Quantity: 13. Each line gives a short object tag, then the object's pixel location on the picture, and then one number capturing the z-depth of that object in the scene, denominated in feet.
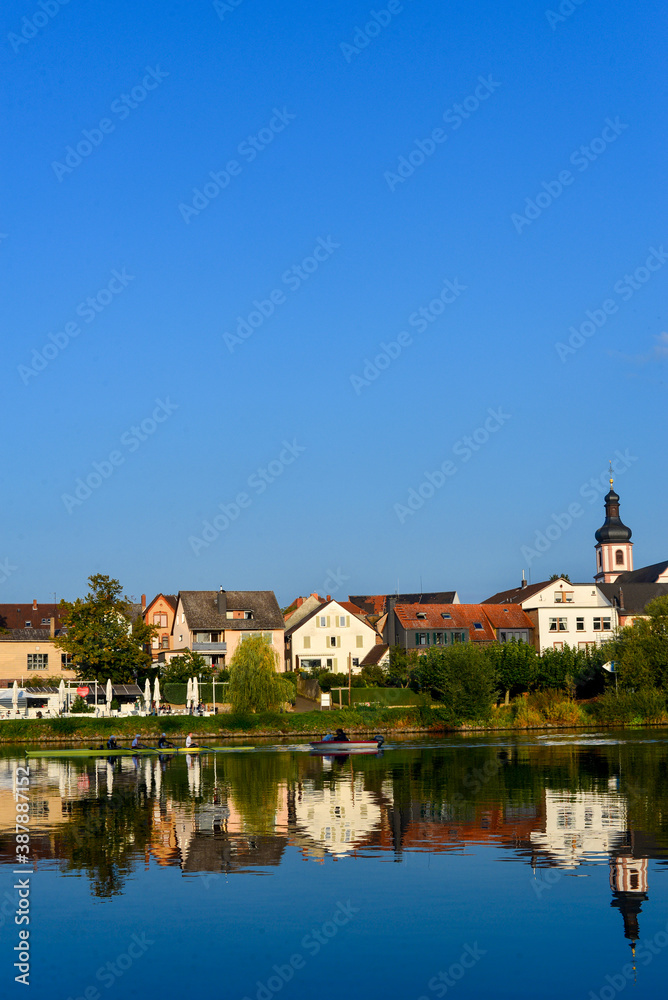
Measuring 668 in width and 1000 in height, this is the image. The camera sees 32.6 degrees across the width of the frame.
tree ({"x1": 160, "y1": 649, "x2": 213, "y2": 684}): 312.50
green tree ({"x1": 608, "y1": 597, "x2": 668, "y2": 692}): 288.92
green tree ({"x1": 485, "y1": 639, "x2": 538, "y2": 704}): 301.02
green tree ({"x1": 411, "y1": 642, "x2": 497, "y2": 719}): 284.55
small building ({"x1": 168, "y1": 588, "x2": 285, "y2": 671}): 360.48
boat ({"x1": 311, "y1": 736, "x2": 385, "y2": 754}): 224.33
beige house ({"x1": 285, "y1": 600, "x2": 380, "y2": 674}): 373.20
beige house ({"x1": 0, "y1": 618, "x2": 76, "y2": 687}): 346.54
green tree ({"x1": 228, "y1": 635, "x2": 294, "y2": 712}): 284.61
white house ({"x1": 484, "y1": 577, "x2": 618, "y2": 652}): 379.76
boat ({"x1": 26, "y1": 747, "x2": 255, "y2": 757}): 220.23
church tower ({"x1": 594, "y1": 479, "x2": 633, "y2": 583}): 585.63
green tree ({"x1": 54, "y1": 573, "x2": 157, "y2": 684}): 297.33
